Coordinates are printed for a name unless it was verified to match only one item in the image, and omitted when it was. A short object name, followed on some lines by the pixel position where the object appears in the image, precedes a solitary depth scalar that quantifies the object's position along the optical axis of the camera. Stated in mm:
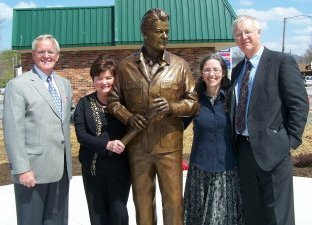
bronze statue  3305
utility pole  31102
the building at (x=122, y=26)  13000
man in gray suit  3227
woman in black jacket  3449
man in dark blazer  3367
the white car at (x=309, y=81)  55506
